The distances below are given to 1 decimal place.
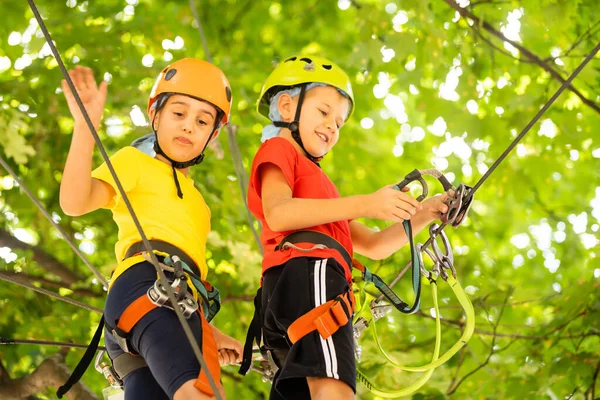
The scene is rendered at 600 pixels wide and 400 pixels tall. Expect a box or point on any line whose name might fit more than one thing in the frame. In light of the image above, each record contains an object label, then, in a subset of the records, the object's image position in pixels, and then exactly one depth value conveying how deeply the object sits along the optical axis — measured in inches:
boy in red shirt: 178.5
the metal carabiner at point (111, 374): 208.8
